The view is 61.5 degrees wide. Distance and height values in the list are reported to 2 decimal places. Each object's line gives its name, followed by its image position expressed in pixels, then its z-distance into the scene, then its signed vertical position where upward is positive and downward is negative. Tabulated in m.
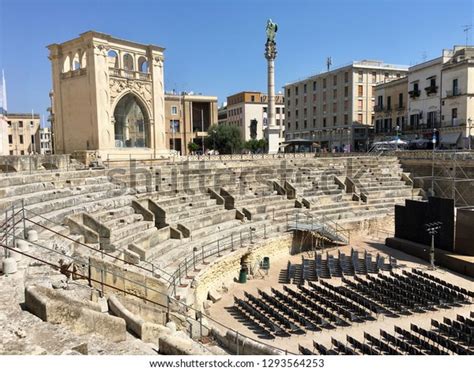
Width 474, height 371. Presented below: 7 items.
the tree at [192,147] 55.00 +0.70
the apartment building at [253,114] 74.19 +7.12
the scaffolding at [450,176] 27.08 -1.94
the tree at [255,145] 61.49 +0.97
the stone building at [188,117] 56.81 +5.08
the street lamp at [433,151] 26.38 -0.16
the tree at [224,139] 51.36 +1.68
